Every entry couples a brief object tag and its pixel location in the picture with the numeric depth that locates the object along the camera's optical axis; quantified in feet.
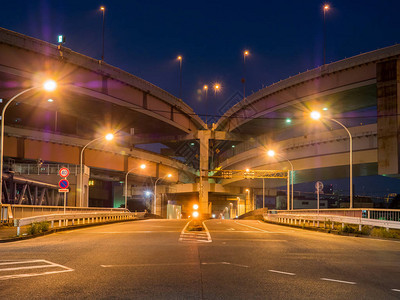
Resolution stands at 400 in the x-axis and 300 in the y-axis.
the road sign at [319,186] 100.81
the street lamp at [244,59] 212.48
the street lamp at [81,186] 155.86
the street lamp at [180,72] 222.83
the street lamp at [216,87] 259.39
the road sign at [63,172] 83.97
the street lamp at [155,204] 252.71
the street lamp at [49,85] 69.06
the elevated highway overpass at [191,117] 125.59
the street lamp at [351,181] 99.29
